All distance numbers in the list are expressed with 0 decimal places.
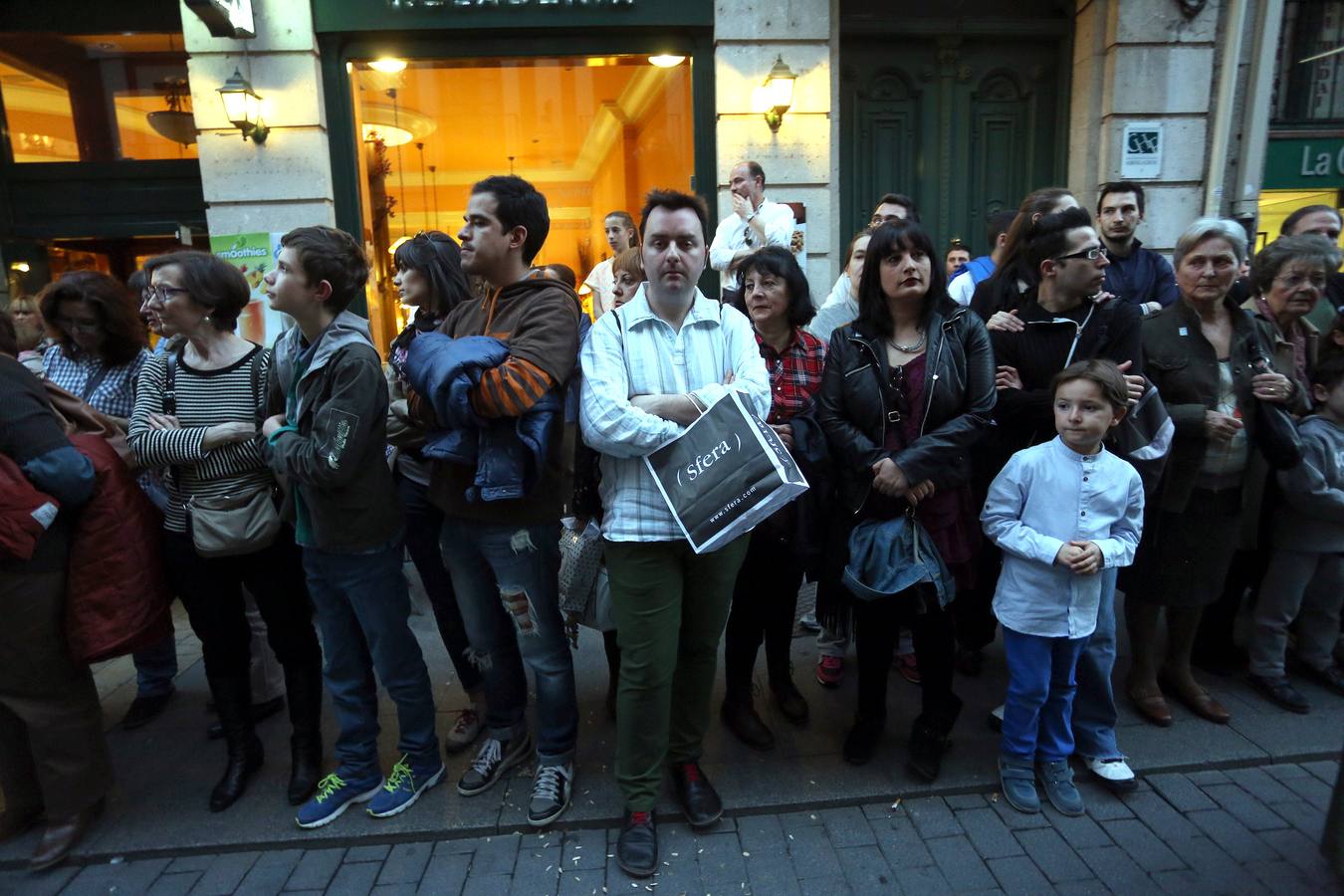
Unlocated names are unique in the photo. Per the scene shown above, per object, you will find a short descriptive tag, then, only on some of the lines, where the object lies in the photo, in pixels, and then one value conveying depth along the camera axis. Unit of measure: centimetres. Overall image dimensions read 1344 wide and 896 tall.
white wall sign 664
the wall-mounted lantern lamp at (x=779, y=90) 618
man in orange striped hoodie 269
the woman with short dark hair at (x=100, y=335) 333
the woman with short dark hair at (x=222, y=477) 289
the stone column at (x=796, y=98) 635
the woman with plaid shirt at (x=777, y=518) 321
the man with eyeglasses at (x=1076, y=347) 310
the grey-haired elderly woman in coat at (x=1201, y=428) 331
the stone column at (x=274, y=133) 620
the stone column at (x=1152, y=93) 656
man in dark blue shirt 415
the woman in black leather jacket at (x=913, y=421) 301
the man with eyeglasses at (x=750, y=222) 524
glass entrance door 702
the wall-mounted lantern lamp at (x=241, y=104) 600
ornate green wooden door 696
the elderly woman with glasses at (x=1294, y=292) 359
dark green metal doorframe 645
